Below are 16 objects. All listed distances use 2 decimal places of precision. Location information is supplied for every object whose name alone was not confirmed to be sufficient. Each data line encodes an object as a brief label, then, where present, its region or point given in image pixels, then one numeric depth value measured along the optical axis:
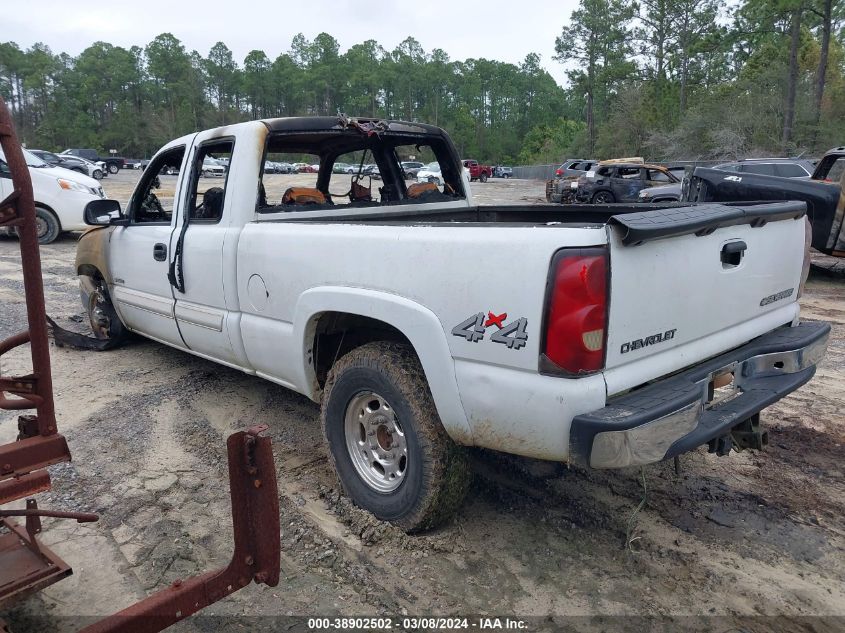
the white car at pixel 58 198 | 12.05
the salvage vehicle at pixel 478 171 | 55.03
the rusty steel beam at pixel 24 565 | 2.24
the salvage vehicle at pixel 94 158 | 52.06
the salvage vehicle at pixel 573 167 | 30.09
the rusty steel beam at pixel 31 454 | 2.06
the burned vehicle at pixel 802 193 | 8.59
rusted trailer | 1.99
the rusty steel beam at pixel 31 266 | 1.98
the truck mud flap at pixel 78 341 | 6.01
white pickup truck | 2.37
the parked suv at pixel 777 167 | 16.69
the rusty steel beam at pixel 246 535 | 2.02
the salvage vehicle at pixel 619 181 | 21.02
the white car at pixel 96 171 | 36.09
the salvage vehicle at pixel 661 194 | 17.80
